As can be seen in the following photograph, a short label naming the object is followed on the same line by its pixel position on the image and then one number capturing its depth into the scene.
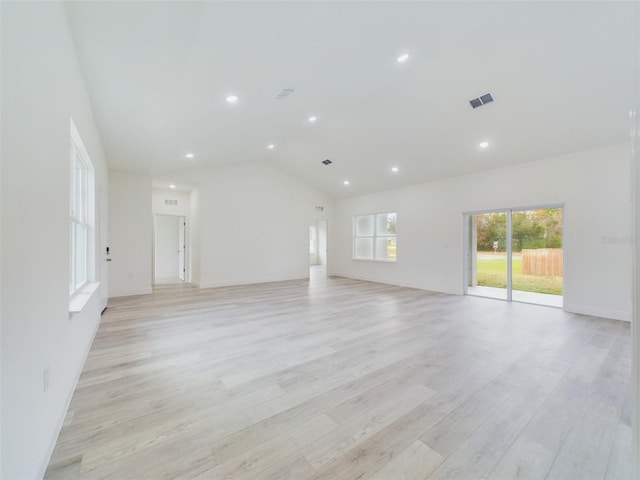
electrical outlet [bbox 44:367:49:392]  1.50
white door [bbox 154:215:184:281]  8.52
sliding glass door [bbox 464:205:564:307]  5.05
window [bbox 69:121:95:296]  2.65
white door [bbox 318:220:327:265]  14.11
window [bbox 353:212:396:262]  7.79
